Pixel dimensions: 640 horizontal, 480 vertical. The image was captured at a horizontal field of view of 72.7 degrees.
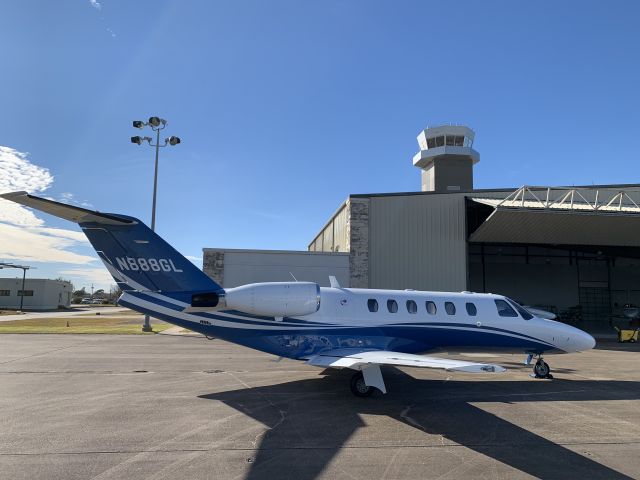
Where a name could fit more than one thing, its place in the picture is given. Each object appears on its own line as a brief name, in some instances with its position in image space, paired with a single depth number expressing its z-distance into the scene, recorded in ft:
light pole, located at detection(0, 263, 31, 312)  203.12
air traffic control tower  135.03
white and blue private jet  33.09
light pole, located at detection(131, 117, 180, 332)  88.70
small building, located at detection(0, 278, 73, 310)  219.41
